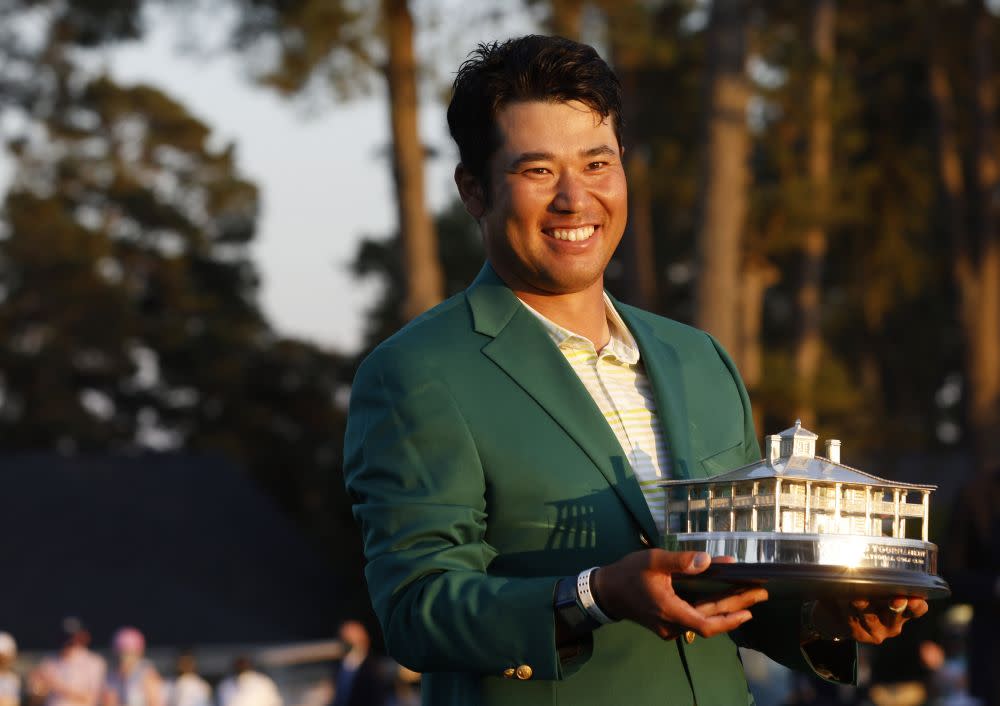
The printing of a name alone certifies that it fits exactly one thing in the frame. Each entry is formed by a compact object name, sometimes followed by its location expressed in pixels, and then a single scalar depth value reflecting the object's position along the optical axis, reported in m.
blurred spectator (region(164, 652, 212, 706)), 17.19
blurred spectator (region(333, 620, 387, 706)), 16.12
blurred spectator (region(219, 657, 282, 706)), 16.64
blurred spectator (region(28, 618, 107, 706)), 16.88
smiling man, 2.70
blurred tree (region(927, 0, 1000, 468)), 24.30
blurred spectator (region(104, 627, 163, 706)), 18.16
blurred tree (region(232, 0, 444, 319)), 16.72
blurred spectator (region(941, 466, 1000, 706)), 7.66
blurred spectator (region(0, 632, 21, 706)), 16.81
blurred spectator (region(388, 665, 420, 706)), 25.35
